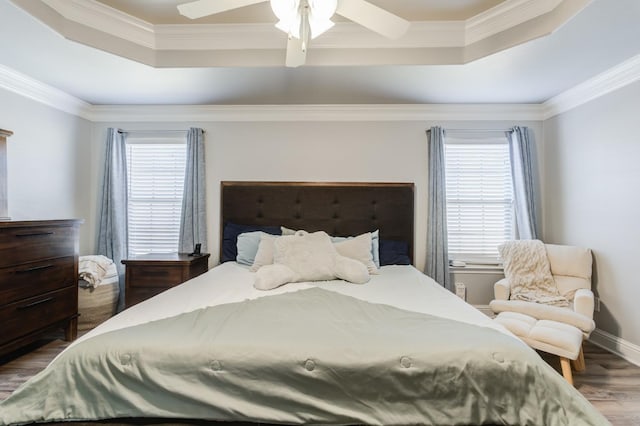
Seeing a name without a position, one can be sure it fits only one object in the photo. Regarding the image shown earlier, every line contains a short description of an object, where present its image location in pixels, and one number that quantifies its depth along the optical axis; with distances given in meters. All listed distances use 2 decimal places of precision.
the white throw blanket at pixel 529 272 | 3.03
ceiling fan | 1.48
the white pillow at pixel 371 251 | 2.94
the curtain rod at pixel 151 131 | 3.74
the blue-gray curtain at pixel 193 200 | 3.63
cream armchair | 2.48
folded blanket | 3.22
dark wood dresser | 2.42
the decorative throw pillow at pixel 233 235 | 3.49
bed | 1.31
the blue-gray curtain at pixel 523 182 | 3.53
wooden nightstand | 3.02
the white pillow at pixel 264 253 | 2.98
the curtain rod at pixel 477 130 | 3.66
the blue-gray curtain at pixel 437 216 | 3.53
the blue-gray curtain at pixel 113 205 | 3.67
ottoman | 2.15
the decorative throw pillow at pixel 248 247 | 3.24
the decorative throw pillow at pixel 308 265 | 2.44
